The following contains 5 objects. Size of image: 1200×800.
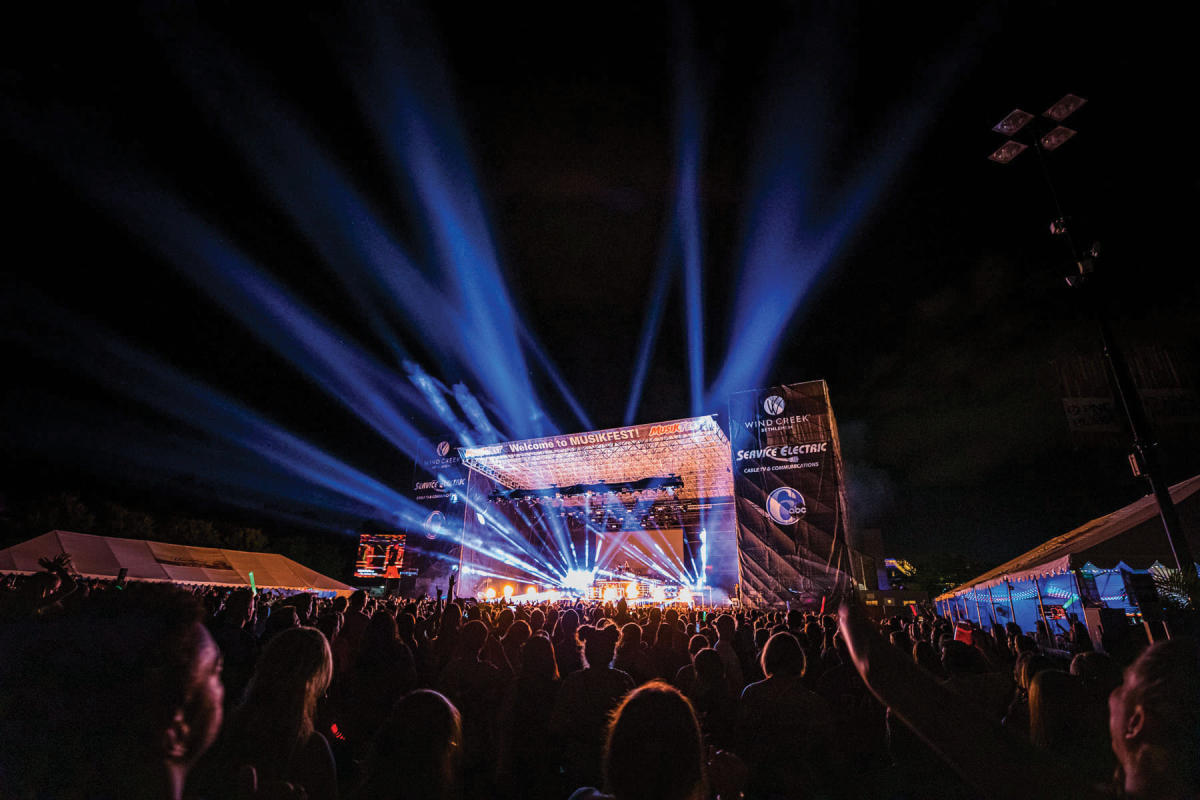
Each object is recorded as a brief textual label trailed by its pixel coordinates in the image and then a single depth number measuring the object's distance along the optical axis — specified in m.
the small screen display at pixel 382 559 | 26.50
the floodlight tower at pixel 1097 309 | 6.51
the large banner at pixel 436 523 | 24.84
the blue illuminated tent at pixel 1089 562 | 9.07
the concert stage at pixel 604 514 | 23.16
